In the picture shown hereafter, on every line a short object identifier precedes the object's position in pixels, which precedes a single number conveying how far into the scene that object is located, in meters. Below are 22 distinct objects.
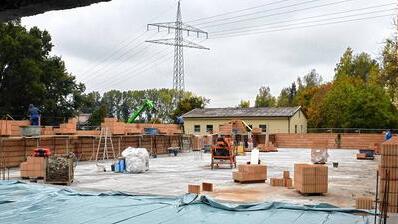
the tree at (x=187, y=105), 71.02
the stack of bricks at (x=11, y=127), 23.25
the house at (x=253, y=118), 57.75
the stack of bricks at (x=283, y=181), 15.65
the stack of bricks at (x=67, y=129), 28.14
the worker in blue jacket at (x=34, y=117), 26.06
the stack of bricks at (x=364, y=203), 9.91
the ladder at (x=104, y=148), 30.30
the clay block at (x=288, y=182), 15.60
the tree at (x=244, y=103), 98.32
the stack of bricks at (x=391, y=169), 9.85
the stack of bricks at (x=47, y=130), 27.27
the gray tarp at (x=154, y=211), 8.70
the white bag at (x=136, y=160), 21.73
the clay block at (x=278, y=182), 15.96
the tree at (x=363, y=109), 55.50
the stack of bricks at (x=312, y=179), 13.61
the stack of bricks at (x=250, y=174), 16.93
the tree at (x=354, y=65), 77.19
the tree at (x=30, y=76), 41.59
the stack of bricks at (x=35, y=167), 17.77
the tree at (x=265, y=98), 104.50
